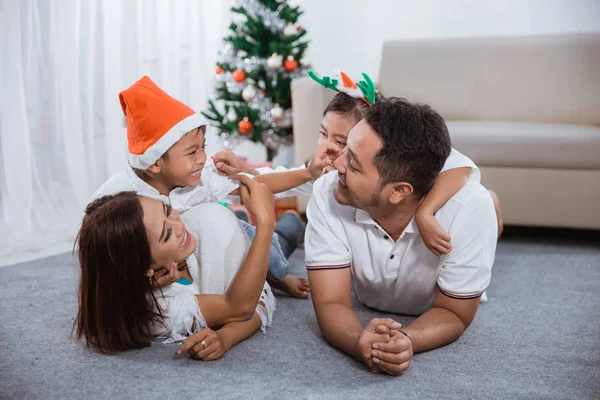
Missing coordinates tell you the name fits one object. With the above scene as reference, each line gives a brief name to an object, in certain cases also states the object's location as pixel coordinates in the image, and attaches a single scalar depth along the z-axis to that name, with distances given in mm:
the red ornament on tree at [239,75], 3432
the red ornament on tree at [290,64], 3446
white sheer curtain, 2656
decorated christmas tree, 3459
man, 1424
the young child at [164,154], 1732
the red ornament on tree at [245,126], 3473
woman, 1469
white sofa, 2723
